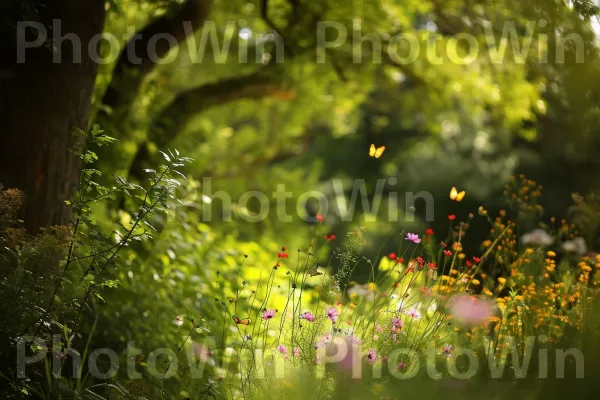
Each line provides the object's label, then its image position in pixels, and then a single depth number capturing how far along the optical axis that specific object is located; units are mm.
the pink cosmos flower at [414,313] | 3814
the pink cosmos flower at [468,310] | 3861
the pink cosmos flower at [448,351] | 3619
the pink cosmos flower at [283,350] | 3712
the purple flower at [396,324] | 3615
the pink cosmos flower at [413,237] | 3812
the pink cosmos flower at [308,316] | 3588
